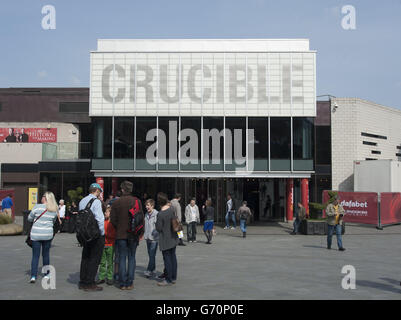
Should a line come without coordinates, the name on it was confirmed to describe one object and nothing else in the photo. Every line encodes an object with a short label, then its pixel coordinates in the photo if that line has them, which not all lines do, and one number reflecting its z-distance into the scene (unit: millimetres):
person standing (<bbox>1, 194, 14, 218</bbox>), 23016
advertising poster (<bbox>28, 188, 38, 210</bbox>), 28541
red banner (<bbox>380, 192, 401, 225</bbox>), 22891
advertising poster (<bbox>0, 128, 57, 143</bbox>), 35688
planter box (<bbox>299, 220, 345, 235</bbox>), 19312
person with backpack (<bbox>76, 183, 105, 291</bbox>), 7672
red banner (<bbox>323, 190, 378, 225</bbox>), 22969
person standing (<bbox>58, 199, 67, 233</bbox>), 17728
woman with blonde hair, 8445
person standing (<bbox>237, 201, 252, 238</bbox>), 18203
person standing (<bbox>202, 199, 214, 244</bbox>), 16047
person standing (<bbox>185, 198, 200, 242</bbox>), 16203
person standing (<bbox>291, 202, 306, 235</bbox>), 19094
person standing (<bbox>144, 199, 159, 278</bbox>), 9133
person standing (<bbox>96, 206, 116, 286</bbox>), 8375
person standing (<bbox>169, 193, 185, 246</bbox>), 14443
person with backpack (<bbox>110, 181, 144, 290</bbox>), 7949
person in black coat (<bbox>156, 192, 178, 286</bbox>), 8297
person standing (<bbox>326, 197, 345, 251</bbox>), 13680
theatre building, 24188
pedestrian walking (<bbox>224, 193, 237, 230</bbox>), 22453
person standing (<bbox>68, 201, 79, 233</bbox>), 19006
